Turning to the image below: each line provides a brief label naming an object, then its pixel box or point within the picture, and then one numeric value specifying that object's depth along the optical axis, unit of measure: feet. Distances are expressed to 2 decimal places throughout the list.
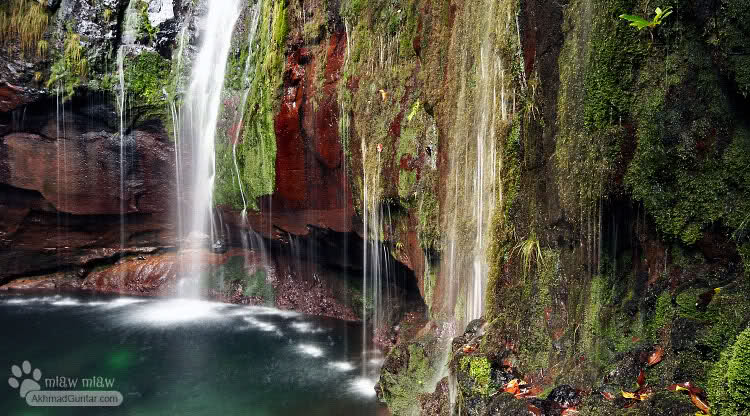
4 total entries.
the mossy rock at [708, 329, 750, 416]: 11.14
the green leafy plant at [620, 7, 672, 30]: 15.42
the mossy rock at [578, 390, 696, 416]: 12.35
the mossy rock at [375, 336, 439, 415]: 28.48
